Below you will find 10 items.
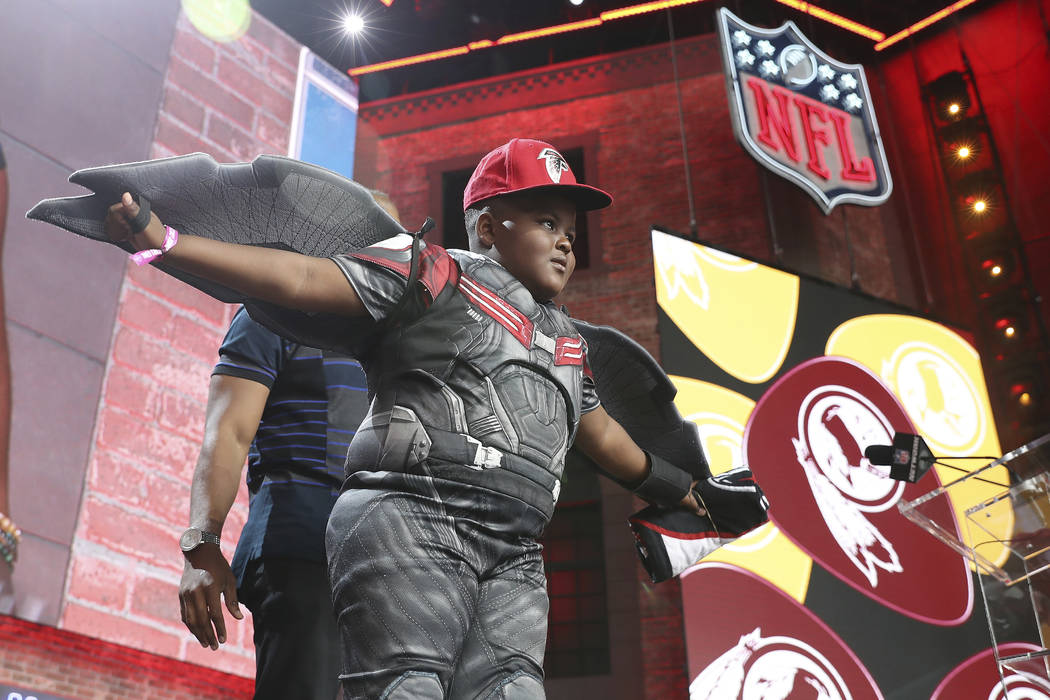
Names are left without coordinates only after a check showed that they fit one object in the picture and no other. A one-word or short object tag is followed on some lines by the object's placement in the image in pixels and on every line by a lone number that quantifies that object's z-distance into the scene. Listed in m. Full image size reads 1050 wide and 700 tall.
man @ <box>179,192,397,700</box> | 1.85
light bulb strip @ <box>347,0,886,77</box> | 9.60
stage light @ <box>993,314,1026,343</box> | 8.46
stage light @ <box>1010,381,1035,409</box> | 8.21
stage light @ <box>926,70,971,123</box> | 9.22
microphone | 4.10
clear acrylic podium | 3.19
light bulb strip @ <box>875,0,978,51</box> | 9.75
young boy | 1.37
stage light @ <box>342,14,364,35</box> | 8.56
